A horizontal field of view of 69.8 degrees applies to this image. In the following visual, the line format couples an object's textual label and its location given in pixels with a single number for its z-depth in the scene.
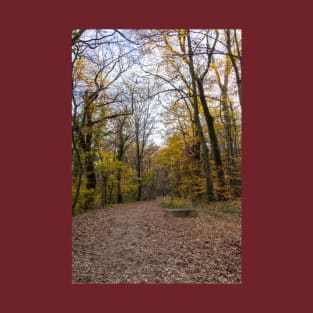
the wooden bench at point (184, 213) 7.46
